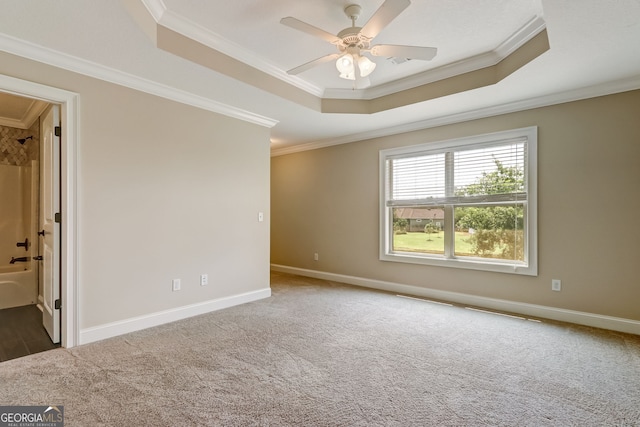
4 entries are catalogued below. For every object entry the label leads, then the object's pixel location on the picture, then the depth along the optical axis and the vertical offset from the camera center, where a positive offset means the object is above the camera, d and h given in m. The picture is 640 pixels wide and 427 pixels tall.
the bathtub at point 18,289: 3.93 -0.97
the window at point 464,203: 3.81 +0.14
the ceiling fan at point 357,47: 2.10 +1.25
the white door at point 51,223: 2.76 -0.10
